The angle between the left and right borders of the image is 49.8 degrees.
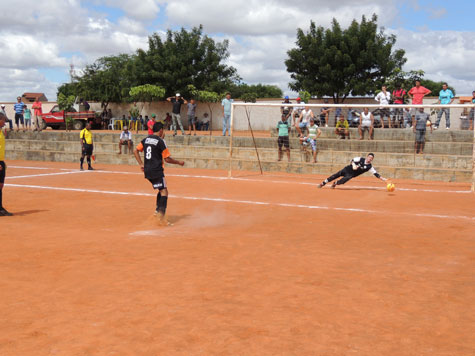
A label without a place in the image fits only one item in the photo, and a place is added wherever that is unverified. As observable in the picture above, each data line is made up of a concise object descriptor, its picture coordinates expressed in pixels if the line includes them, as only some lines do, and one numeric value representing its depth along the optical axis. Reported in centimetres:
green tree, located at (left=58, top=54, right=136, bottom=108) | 4131
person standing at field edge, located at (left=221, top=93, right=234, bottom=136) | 2116
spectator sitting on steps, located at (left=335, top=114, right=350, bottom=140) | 2049
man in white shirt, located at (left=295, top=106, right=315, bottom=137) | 1947
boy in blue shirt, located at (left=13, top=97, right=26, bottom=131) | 2812
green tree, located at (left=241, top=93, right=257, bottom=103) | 3530
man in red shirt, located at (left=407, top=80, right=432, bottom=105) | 1911
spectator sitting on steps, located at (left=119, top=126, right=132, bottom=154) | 2262
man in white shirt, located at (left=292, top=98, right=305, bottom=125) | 2031
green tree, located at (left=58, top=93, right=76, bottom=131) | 3634
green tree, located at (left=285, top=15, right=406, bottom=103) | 3553
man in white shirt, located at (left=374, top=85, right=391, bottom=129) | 1934
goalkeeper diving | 1381
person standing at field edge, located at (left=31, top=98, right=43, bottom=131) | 2750
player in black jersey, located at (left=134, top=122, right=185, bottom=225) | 881
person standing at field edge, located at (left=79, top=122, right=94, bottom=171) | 1911
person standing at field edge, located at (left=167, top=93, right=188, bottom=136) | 2237
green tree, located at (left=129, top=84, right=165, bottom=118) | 3684
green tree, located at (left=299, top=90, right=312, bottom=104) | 3431
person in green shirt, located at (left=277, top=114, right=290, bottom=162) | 1939
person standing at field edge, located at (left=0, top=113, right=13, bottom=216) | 948
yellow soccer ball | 1352
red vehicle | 3597
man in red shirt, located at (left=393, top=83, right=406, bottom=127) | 2017
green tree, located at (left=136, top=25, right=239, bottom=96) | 3931
